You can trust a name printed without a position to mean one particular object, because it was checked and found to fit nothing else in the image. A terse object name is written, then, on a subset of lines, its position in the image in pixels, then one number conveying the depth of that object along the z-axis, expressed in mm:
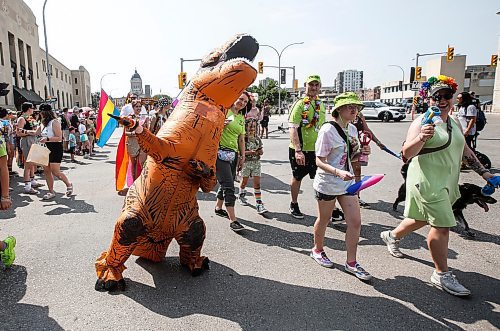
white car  27719
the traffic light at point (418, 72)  29875
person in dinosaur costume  2754
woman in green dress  2975
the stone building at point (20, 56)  27812
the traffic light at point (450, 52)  24522
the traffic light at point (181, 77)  27203
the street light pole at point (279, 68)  33594
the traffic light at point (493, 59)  29155
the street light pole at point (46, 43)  19161
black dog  4080
